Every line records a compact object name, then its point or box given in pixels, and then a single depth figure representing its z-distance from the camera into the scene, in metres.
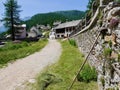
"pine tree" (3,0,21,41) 25.66
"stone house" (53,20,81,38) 28.37
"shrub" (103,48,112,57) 2.72
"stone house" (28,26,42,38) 39.78
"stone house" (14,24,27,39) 34.40
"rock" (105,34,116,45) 2.55
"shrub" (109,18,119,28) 2.49
